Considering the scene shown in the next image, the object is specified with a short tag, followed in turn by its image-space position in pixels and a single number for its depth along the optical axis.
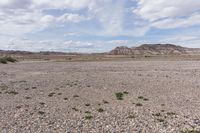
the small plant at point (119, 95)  9.91
